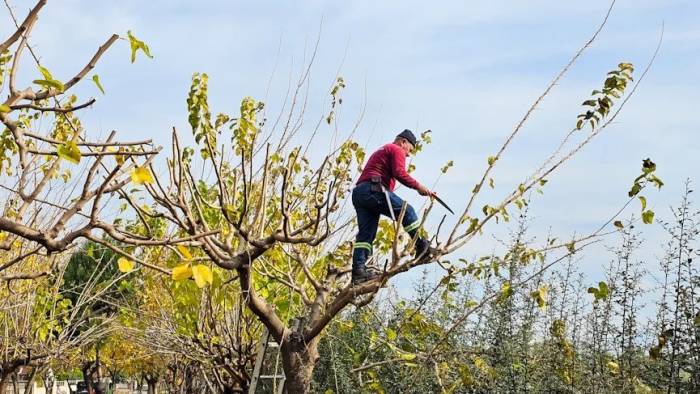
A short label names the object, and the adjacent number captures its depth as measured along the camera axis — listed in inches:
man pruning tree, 460.4
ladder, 507.7
